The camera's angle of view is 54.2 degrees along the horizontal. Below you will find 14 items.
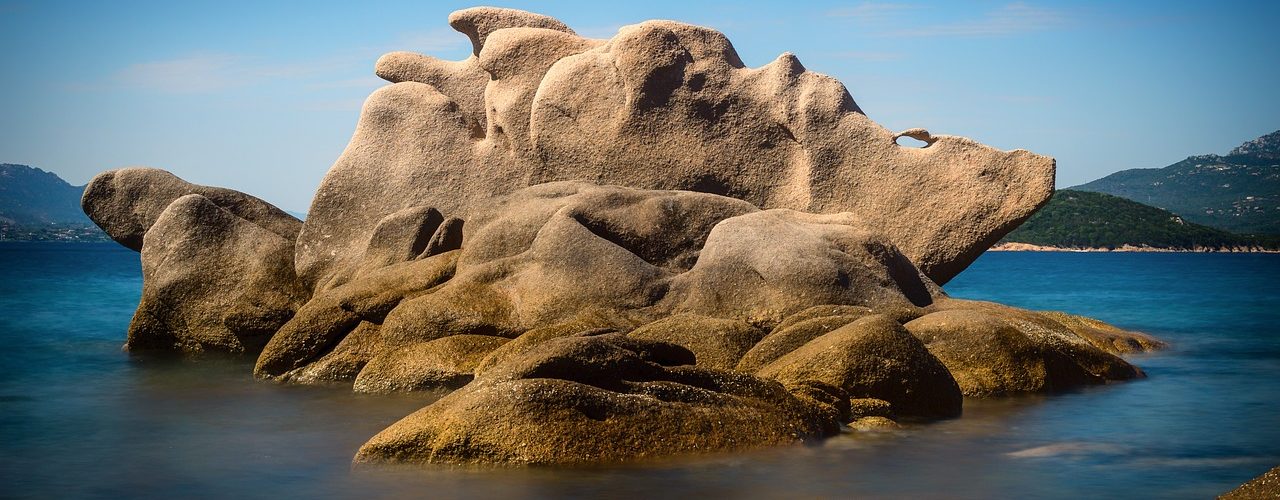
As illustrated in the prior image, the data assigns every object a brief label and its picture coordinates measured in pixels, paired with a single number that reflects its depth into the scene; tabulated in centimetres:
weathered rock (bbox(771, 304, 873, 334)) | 1407
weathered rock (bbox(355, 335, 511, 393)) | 1358
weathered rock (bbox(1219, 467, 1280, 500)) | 738
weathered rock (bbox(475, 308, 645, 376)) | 1304
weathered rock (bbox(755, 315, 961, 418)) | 1164
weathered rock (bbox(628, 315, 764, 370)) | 1304
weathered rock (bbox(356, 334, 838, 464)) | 952
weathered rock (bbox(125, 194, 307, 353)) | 1844
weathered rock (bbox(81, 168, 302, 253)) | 2091
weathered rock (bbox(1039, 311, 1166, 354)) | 1853
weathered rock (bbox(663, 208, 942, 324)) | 1503
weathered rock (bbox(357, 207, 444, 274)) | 1778
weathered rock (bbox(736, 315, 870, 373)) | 1265
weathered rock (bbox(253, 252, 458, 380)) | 1522
